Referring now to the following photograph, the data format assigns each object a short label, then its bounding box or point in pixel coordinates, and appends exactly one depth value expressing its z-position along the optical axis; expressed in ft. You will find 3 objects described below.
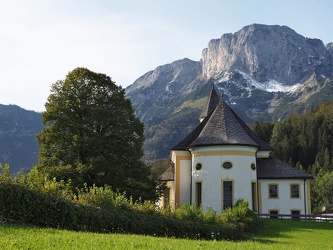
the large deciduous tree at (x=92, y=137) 101.40
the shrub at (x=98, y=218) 48.52
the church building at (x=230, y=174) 117.08
